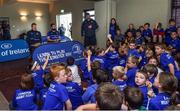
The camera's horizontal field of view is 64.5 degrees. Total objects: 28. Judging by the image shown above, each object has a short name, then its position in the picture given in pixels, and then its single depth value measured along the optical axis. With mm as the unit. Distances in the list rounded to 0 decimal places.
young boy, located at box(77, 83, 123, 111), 920
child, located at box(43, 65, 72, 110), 1466
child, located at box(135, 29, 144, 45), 4920
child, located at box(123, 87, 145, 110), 1177
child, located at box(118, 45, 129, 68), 3231
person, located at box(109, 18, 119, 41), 5844
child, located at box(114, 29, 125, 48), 5203
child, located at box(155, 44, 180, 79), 2556
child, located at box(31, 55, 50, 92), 2363
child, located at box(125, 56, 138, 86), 2136
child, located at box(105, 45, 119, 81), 3370
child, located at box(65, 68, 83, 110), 1815
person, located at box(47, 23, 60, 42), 5772
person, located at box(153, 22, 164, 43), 5171
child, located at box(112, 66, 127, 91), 1757
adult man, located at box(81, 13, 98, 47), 5902
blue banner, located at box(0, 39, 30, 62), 4832
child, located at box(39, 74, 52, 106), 1975
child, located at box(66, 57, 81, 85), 2568
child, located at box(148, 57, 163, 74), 2500
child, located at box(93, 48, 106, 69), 3002
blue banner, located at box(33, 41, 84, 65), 3457
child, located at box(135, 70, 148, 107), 1691
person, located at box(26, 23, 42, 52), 5337
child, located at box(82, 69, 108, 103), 1544
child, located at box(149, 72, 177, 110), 1362
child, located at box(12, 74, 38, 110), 1723
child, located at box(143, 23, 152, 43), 5297
